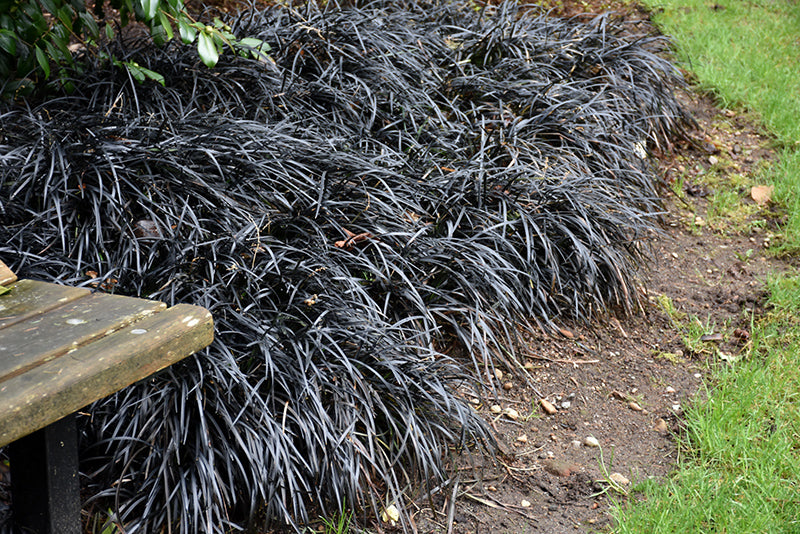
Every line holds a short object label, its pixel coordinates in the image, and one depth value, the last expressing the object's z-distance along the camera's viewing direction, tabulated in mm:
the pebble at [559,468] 2375
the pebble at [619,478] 2328
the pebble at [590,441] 2529
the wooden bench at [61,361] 1115
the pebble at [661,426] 2607
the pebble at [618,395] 2803
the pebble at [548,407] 2693
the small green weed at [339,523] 1982
